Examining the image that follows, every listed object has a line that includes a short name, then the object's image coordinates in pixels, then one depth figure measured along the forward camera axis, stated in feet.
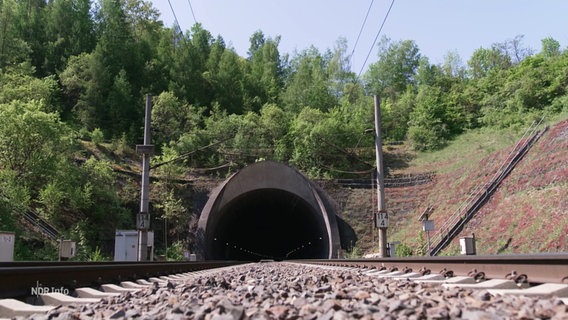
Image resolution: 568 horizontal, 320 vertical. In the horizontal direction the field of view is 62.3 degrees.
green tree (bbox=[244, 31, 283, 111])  223.92
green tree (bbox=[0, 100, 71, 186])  73.10
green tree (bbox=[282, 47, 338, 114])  216.88
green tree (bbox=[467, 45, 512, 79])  255.50
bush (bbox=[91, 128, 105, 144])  124.26
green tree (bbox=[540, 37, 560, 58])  230.48
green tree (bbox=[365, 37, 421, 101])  258.96
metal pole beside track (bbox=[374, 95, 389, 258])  52.65
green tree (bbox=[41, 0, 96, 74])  192.15
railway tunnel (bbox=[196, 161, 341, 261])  75.00
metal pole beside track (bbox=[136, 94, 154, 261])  48.91
